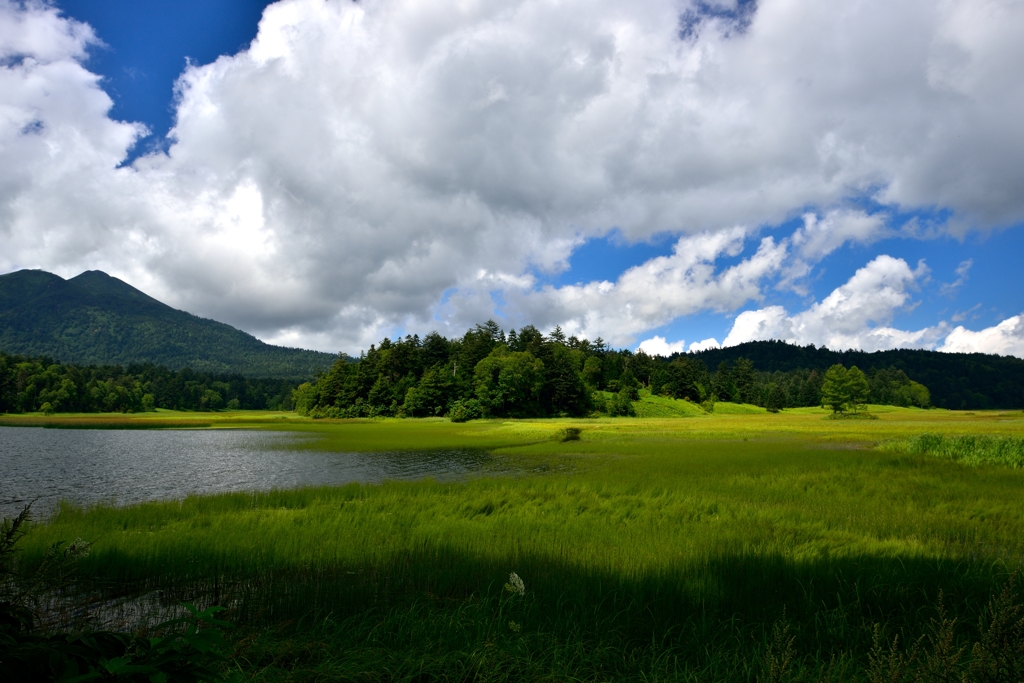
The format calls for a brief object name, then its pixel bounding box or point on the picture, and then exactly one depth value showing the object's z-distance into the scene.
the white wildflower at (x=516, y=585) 7.86
